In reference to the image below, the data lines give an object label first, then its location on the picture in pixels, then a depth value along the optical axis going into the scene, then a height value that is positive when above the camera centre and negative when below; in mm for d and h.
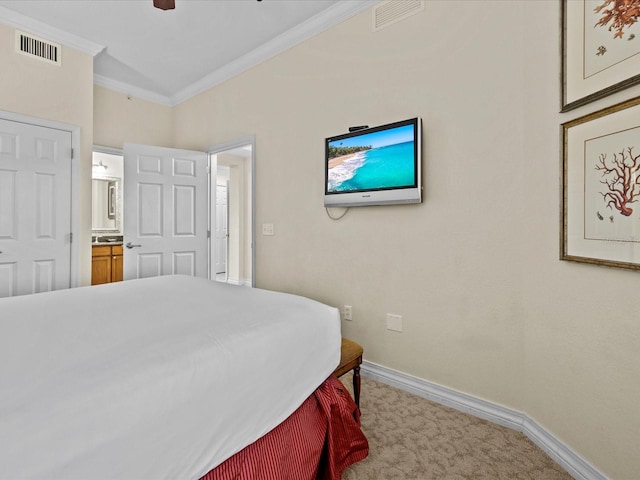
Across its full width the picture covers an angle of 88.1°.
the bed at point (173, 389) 718 -405
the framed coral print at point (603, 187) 1273 +215
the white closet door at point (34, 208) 2836 +241
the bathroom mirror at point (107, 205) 4727 +447
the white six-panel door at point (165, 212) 3596 +273
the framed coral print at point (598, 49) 1273 +799
